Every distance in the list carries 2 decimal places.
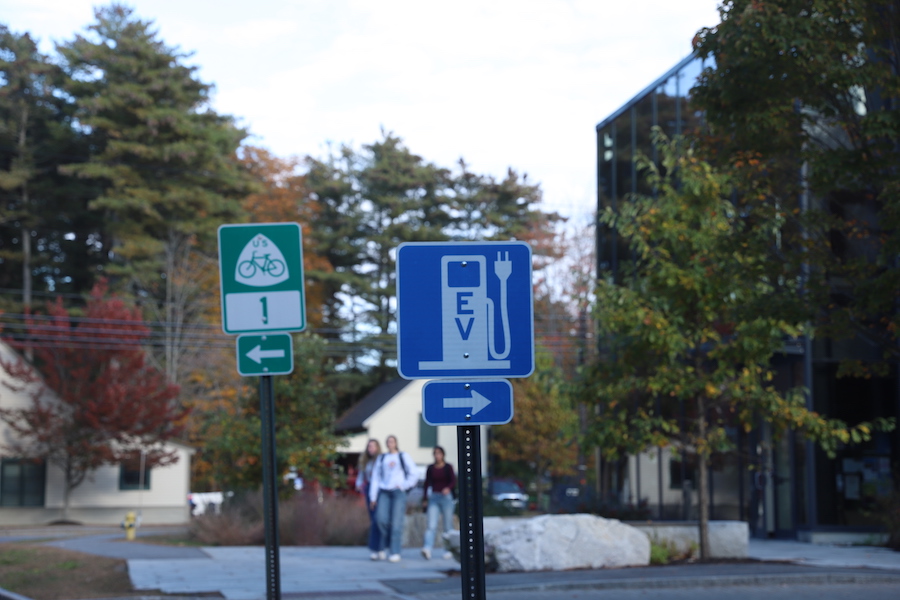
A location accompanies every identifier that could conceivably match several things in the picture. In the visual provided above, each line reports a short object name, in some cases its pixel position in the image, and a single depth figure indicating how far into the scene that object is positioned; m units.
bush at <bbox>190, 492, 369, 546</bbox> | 18.64
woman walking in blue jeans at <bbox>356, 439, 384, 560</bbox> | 15.79
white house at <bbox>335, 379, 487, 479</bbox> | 47.72
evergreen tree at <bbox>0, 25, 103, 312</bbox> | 45.09
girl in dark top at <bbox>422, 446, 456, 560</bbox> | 15.88
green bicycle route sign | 7.32
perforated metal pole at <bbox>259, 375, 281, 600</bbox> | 6.74
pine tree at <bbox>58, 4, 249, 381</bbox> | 44.19
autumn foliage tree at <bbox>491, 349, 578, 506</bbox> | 44.56
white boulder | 13.32
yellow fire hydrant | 21.64
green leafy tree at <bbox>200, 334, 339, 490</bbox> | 21.83
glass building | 19.45
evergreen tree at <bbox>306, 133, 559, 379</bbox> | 51.06
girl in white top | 15.52
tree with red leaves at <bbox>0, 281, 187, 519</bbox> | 36.25
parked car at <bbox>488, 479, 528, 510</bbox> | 41.62
